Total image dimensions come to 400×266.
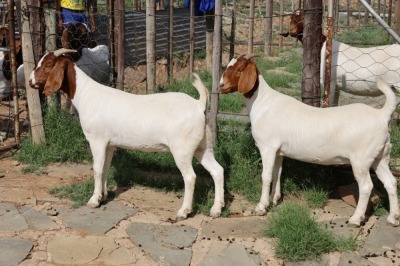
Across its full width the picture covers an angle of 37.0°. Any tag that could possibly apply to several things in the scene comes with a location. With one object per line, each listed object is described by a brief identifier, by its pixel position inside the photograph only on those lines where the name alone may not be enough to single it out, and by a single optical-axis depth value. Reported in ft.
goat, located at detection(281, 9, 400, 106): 24.80
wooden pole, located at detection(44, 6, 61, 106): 23.30
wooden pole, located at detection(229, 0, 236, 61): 33.69
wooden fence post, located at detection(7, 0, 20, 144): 22.33
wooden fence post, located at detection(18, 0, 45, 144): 22.09
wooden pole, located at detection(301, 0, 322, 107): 19.26
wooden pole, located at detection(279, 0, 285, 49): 47.07
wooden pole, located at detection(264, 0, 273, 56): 42.82
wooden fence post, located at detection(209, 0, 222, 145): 20.85
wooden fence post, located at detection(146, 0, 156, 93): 28.32
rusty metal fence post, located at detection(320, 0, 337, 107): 19.29
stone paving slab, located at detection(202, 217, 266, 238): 16.33
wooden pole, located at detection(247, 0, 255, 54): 38.93
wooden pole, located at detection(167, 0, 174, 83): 32.17
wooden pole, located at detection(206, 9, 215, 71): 36.01
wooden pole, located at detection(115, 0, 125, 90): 23.06
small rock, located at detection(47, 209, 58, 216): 17.33
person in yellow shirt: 29.48
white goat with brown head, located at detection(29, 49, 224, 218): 16.99
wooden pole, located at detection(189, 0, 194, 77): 32.65
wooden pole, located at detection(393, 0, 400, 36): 35.40
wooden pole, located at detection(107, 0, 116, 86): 24.87
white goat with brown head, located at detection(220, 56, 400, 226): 16.21
